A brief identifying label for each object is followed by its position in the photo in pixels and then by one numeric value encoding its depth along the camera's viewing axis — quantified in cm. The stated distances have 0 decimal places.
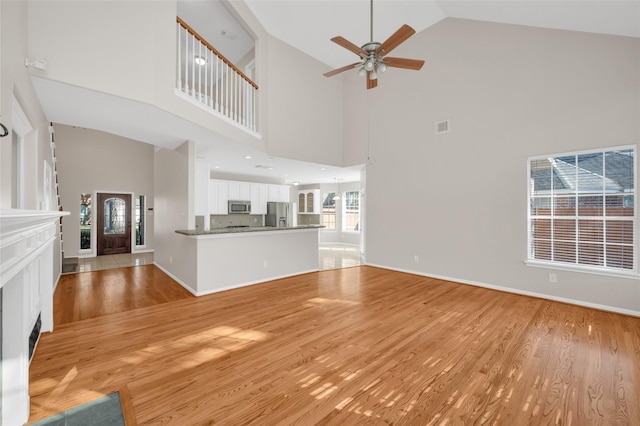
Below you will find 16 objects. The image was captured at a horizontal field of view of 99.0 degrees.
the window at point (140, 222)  882
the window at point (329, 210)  1081
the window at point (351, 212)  1021
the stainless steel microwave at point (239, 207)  823
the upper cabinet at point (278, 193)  926
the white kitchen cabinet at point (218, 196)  780
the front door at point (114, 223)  818
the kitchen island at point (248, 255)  436
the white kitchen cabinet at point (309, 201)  1065
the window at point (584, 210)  358
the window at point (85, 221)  784
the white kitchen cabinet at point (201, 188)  568
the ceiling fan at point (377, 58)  301
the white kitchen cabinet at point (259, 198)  878
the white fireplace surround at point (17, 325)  139
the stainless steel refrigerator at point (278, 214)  919
